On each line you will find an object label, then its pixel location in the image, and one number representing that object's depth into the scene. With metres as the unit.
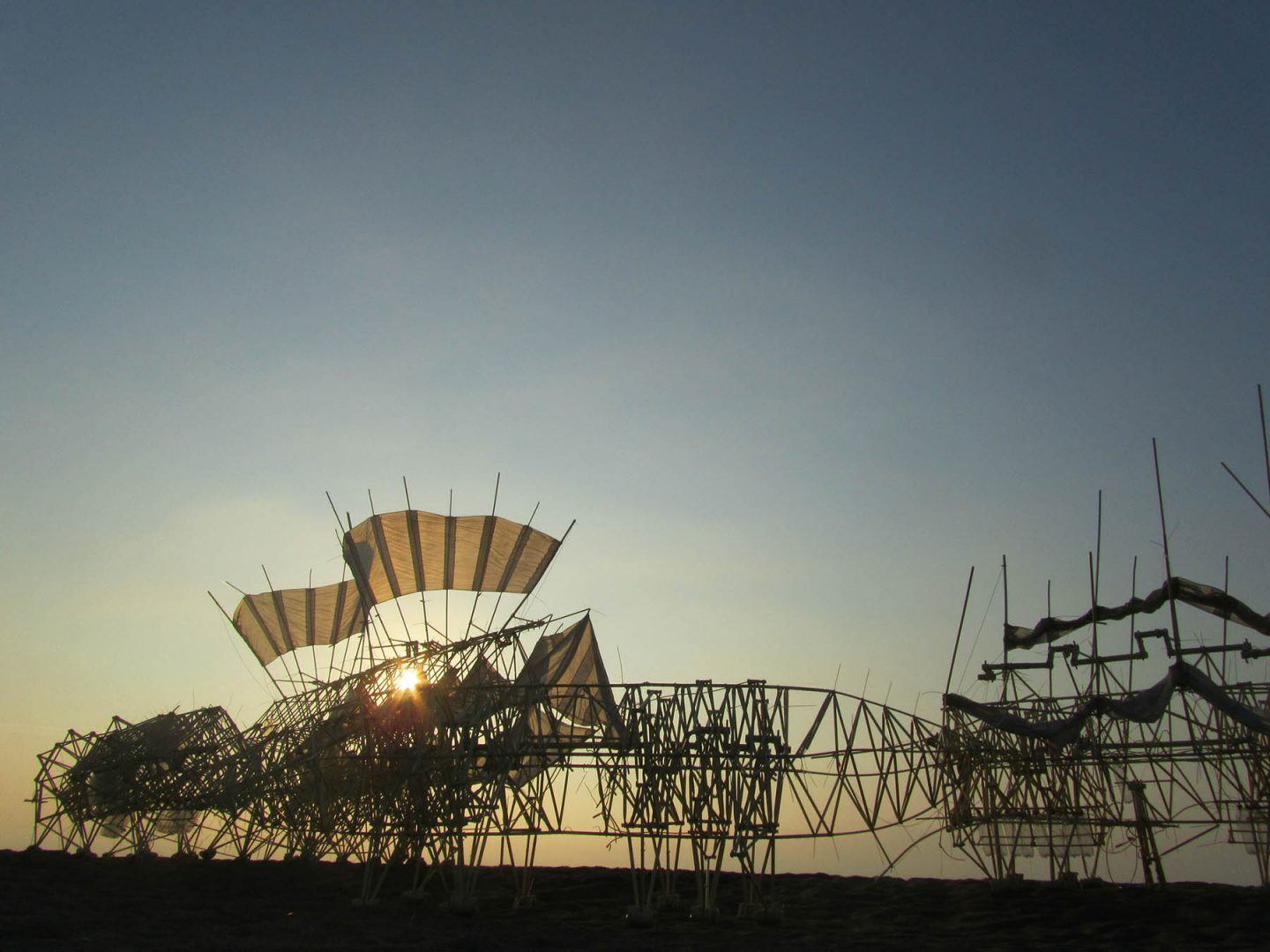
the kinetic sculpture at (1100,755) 16.75
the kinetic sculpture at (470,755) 15.60
